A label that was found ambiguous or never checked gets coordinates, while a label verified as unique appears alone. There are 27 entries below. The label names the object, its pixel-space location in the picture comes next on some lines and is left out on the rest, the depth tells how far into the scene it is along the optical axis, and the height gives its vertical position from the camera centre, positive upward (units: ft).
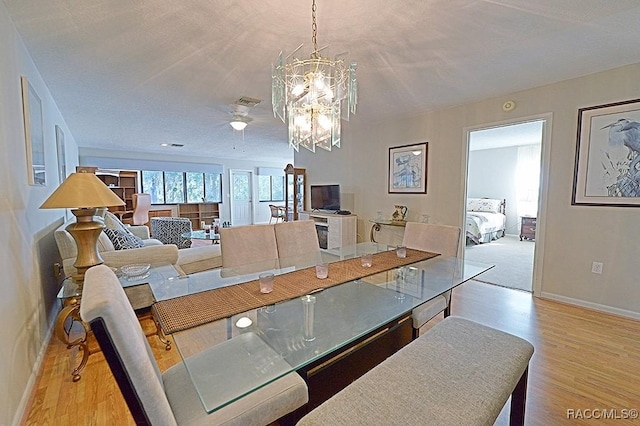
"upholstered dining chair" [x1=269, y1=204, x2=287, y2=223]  26.00 -1.74
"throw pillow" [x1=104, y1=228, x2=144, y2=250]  9.23 -1.59
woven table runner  4.10 -1.74
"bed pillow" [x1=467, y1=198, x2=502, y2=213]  23.77 -0.74
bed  19.70 -1.73
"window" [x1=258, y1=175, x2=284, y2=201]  31.17 +0.63
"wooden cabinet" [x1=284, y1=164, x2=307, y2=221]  19.99 +0.21
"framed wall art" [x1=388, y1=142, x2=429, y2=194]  13.51 +1.29
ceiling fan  11.39 +3.61
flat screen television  17.52 -0.18
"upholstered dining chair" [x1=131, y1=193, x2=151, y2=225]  21.74 -1.21
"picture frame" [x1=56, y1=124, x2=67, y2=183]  11.62 +1.59
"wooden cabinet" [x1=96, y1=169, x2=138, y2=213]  23.34 +0.69
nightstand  21.46 -2.38
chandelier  6.21 +2.27
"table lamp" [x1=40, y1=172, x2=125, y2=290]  5.94 -0.28
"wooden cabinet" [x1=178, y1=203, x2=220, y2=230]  26.94 -1.84
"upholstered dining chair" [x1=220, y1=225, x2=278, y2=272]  7.16 -1.38
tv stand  16.19 -1.99
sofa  7.61 -1.90
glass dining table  3.39 -1.96
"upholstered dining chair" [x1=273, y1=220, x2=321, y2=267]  8.00 -1.38
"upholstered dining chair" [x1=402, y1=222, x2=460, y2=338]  5.94 -1.40
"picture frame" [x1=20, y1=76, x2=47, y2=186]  6.72 +1.47
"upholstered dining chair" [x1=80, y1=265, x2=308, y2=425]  2.32 -1.79
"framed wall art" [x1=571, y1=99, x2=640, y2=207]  8.46 +1.27
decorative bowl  6.81 -1.90
